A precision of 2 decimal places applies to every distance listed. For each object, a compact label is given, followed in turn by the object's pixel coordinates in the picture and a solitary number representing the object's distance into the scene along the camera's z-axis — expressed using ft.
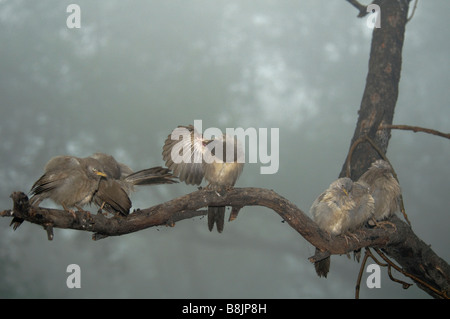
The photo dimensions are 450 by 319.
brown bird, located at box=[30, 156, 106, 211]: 11.85
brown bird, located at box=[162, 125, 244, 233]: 13.33
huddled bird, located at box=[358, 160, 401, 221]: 15.03
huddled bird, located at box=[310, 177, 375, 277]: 13.50
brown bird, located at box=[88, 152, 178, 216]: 11.72
